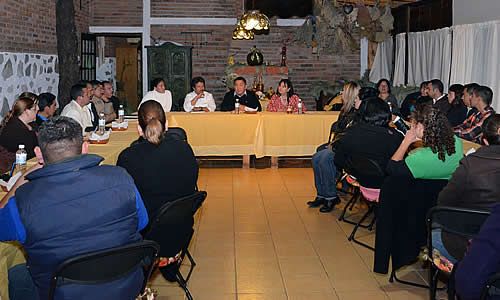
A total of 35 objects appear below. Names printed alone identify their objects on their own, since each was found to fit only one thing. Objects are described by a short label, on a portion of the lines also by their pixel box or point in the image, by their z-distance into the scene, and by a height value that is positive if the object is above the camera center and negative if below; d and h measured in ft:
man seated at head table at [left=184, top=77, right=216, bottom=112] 29.50 -1.59
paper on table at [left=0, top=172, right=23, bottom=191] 12.24 -2.29
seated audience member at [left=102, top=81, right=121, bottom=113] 29.28 -1.46
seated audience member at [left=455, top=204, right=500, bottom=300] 8.53 -2.60
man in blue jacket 8.18 -1.89
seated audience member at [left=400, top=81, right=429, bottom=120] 28.83 -1.53
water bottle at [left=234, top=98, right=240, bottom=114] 27.99 -1.78
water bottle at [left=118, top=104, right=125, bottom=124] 22.61 -1.83
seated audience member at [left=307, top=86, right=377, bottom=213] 20.92 -3.09
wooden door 50.08 -0.77
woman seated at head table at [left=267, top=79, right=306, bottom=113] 28.27 -1.46
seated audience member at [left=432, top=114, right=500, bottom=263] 10.76 -1.92
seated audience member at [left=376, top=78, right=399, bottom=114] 28.07 -1.03
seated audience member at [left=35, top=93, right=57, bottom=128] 21.75 -1.41
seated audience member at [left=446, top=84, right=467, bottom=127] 25.13 -1.45
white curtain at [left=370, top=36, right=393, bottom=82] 41.78 +0.40
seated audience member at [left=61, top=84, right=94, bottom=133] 22.03 -1.45
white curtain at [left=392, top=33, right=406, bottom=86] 39.55 +0.33
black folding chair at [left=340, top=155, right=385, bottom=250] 16.08 -2.74
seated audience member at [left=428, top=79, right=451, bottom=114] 27.49 -0.97
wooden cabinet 41.45 -0.08
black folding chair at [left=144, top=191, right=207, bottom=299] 11.19 -2.91
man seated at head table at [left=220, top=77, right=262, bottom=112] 28.96 -1.45
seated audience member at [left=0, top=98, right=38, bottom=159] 17.35 -1.79
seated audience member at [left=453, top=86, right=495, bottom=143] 21.30 -1.36
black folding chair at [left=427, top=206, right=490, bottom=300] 10.75 -2.60
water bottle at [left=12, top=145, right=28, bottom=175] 13.25 -2.02
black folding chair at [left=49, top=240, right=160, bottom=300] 8.13 -2.62
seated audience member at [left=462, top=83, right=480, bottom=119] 22.40 -0.89
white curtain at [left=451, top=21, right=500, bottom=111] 27.07 +0.65
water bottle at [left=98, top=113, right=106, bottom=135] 18.64 -1.82
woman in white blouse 30.17 -1.39
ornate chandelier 28.73 +2.00
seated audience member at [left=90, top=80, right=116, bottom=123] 27.99 -1.74
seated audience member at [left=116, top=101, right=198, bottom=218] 12.07 -1.93
